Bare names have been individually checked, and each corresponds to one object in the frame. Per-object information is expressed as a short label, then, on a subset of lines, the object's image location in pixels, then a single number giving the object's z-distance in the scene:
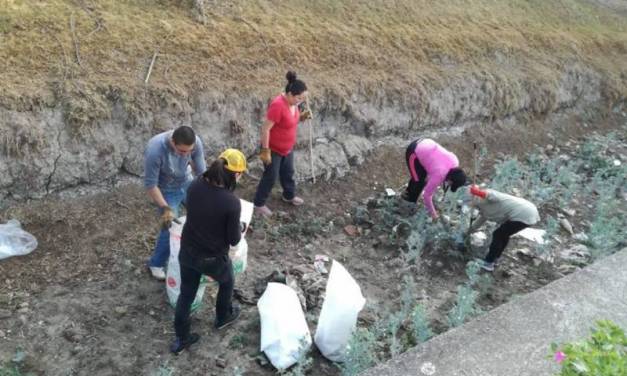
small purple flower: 2.11
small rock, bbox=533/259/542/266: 5.16
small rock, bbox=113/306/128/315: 4.02
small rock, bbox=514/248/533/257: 5.28
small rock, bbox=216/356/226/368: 3.67
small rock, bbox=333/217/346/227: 5.56
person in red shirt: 4.72
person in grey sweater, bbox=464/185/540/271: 4.51
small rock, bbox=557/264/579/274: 5.01
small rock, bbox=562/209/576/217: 6.17
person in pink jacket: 4.78
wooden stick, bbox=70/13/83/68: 5.09
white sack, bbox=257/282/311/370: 3.59
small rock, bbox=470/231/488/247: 5.21
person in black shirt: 3.21
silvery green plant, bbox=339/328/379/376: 3.39
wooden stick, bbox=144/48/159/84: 5.21
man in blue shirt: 3.63
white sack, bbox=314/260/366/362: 3.62
